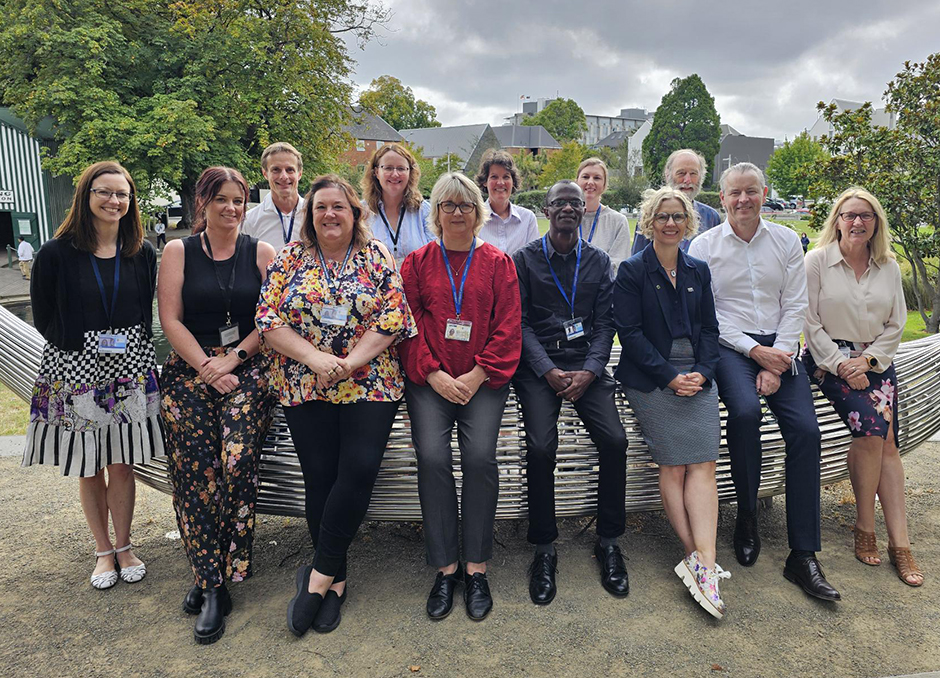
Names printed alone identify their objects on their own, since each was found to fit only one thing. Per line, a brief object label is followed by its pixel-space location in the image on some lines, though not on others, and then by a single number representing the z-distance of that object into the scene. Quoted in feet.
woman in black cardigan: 10.12
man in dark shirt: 10.96
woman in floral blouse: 9.91
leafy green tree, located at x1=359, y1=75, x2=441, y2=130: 148.81
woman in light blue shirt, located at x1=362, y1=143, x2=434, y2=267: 13.75
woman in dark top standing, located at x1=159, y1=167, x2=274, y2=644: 10.09
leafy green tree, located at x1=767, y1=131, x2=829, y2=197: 170.30
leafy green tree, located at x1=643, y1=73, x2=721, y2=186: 192.65
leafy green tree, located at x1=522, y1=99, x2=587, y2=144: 289.53
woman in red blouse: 10.41
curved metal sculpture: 11.01
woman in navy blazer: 10.93
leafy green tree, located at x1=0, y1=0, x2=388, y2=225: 56.59
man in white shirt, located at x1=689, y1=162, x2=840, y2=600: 11.17
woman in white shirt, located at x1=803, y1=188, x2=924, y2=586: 11.90
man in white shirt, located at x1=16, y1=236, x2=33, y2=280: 65.77
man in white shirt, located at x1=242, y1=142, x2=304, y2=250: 14.15
